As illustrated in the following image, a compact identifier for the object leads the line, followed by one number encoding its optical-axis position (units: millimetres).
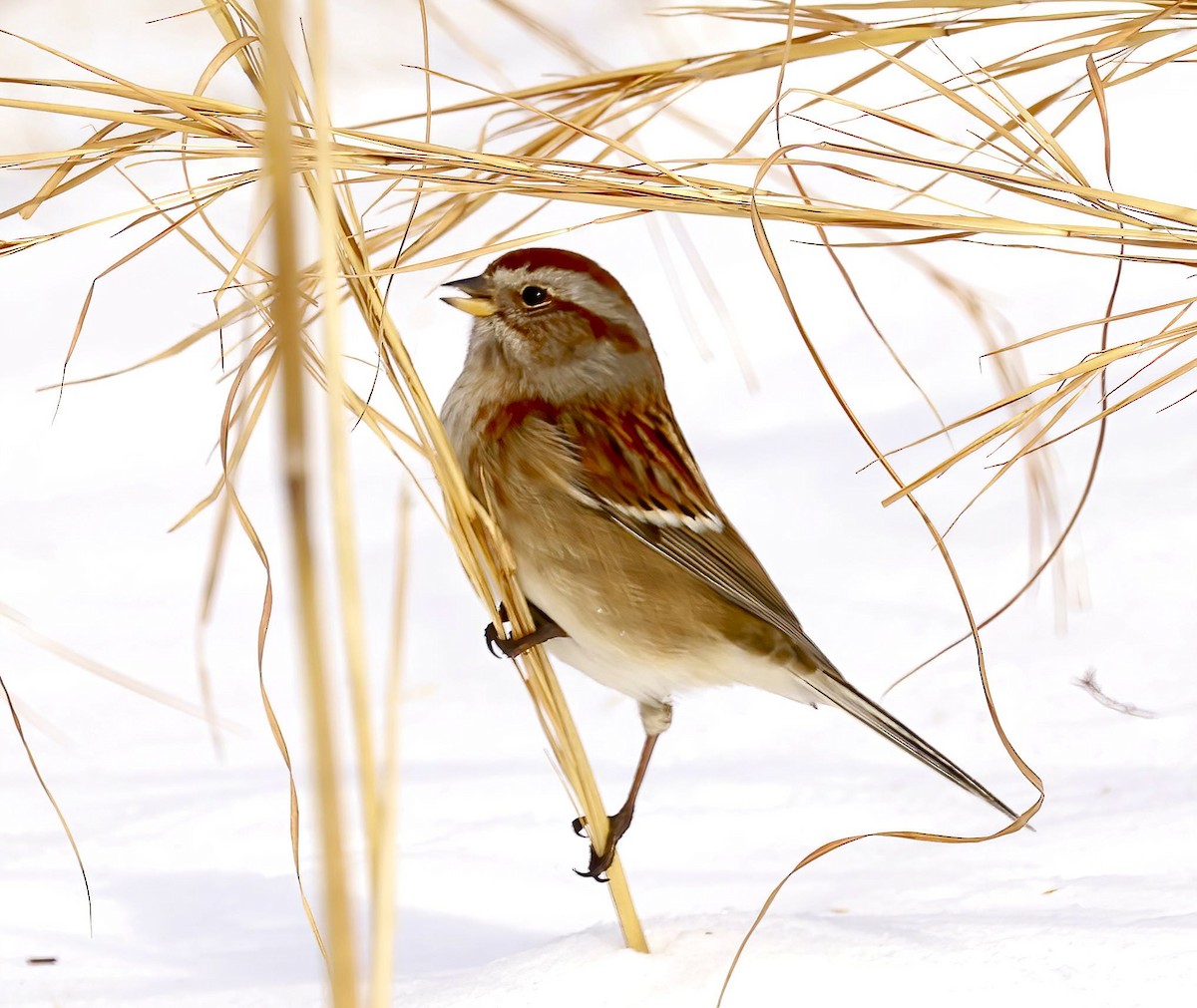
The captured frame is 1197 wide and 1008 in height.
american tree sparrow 3458
